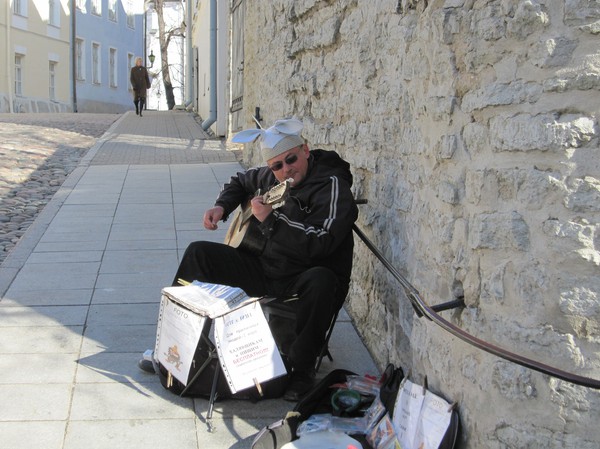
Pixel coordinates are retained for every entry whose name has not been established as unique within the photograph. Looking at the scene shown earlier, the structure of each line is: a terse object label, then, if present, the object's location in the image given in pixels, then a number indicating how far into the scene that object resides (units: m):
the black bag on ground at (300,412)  2.84
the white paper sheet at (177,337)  3.25
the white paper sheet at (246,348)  3.20
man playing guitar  3.39
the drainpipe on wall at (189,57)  25.53
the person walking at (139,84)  22.42
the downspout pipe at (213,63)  15.19
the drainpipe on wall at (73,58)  31.58
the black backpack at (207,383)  3.35
